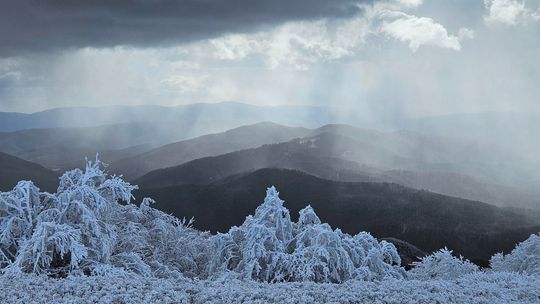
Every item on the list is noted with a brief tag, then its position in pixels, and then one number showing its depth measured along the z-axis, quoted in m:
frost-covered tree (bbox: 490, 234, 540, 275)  30.97
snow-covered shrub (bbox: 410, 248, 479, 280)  25.98
